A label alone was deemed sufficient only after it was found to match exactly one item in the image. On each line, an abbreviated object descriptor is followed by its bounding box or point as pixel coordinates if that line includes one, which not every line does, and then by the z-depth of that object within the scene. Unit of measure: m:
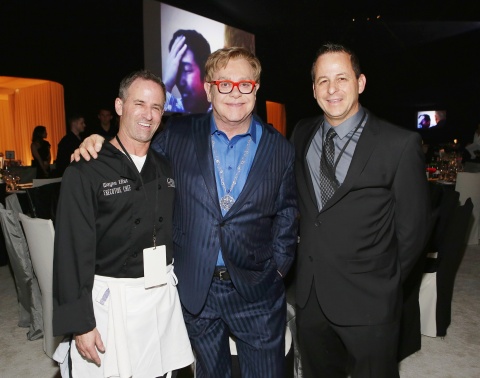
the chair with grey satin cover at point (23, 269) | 3.32
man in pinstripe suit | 1.78
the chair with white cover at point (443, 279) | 3.17
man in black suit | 1.77
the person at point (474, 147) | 9.66
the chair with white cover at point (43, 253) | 2.48
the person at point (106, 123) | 6.11
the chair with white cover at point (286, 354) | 2.12
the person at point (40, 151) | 7.93
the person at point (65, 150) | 5.94
